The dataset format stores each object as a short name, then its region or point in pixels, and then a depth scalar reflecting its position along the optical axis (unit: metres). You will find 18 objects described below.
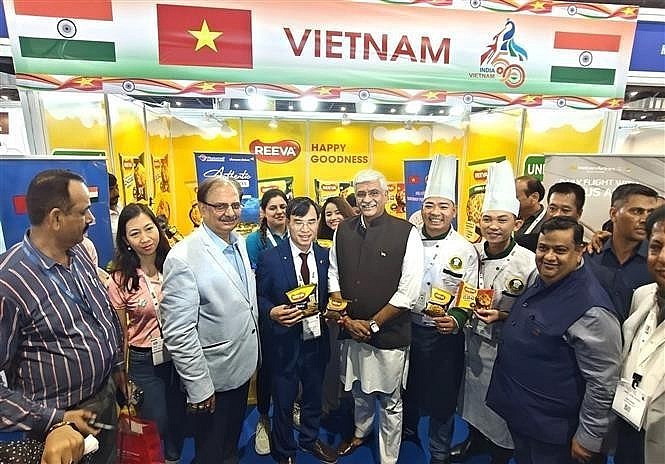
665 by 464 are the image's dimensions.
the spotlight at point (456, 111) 7.09
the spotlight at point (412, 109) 7.31
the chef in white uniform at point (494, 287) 2.20
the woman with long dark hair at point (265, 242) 2.69
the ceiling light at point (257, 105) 7.18
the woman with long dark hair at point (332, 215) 3.35
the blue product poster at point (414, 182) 5.18
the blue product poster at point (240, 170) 4.46
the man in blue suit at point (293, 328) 2.34
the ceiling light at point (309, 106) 7.32
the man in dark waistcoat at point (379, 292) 2.32
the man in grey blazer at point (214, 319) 1.91
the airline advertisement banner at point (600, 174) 3.03
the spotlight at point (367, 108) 7.54
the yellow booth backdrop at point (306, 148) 4.73
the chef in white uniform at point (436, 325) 2.39
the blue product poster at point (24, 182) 2.37
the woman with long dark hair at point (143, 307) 2.08
